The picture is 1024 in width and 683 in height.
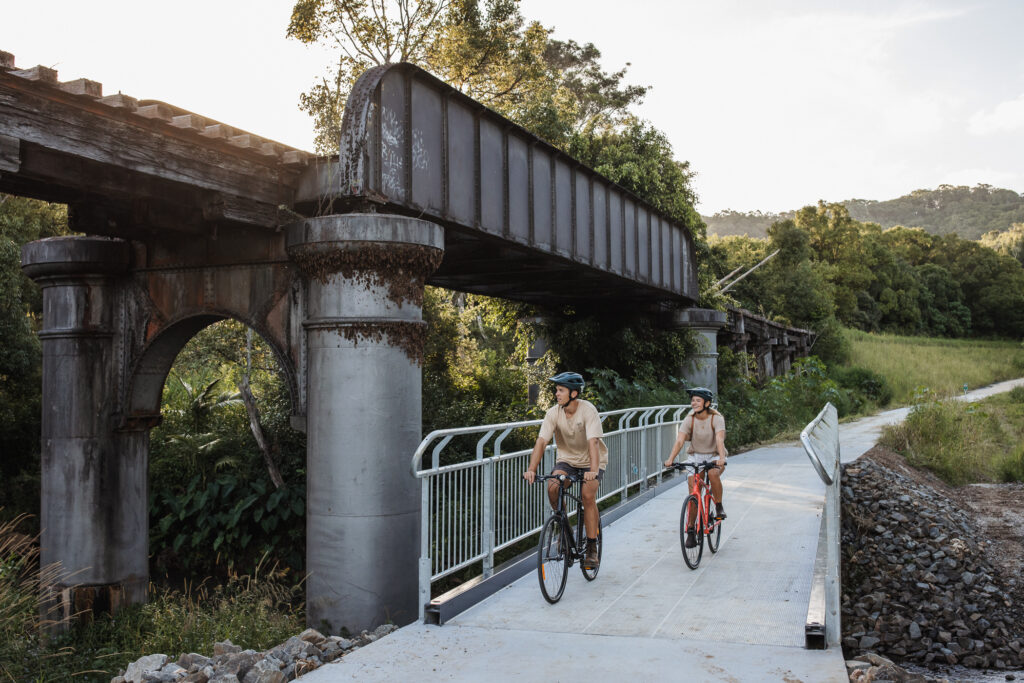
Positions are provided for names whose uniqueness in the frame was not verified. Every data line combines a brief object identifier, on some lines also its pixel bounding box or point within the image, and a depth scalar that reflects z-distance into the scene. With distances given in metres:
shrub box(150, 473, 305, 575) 15.11
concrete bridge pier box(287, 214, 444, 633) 9.70
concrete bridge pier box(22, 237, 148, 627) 12.43
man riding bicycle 7.42
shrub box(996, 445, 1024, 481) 18.92
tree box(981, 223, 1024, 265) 97.12
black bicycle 7.19
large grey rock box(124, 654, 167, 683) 6.40
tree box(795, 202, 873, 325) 70.50
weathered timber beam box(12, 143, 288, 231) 9.48
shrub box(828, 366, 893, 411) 42.06
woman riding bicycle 8.84
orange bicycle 8.48
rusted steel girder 10.61
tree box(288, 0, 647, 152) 30.94
